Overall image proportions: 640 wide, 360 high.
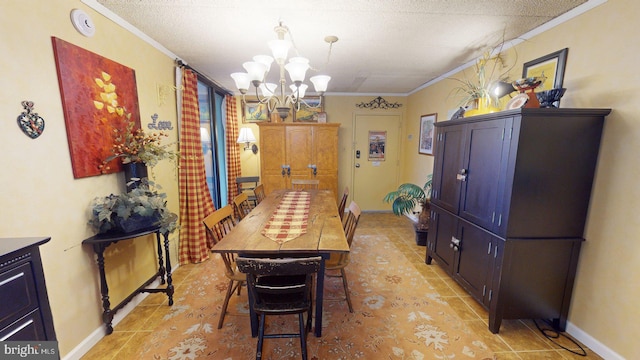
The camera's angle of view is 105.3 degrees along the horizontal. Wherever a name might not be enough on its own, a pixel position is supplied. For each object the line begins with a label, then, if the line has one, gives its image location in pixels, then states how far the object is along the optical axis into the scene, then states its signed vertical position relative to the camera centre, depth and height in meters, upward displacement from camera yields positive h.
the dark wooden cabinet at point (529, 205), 1.66 -0.40
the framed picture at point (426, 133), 3.88 +0.26
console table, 1.70 -0.76
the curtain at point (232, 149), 4.43 -0.04
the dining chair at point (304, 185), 3.83 -0.65
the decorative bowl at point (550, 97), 1.74 +0.39
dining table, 1.57 -0.64
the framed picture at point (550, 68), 1.90 +0.68
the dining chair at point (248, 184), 4.47 -0.72
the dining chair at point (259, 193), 3.23 -0.62
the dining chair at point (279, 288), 1.35 -0.93
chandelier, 1.79 +0.59
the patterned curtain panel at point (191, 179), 2.81 -0.38
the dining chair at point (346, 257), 2.00 -0.94
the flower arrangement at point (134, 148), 1.91 -0.02
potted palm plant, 3.41 -0.79
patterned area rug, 1.68 -1.39
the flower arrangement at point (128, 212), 1.74 -0.48
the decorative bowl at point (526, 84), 1.76 +0.48
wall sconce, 4.45 +0.20
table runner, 1.80 -0.63
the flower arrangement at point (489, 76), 2.14 +0.80
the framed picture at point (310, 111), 4.70 +0.71
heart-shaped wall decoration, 1.32 +0.13
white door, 4.92 -0.22
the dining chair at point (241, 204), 2.58 -0.62
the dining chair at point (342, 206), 2.85 -0.69
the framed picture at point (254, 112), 4.72 +0.67
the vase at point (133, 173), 1.99 -0.22
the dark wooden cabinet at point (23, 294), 0.89 -0.58
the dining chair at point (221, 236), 1.86 -0.73
